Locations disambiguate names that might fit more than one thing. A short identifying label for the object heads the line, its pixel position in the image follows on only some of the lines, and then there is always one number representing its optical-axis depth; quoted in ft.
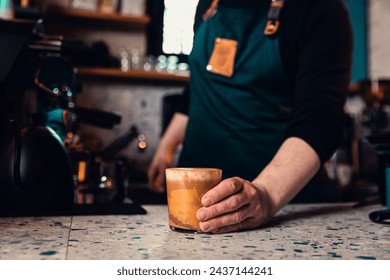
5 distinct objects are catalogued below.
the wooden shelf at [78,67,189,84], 7.89
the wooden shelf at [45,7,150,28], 7.84
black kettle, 2.46
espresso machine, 2.48
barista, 2.83
